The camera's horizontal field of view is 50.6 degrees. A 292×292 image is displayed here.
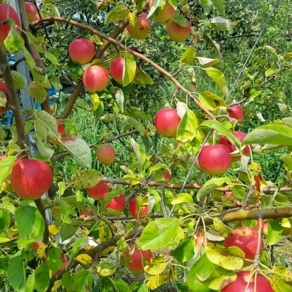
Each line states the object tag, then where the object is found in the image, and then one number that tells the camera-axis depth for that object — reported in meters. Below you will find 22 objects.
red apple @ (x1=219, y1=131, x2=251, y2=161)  0.69
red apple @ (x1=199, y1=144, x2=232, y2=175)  0.63
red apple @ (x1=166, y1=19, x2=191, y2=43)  0.80
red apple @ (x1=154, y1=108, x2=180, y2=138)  0.71
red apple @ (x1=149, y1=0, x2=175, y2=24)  0.68
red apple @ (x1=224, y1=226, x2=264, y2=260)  0.50
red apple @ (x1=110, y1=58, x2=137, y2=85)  0.80
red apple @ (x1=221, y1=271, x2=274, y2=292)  0.38
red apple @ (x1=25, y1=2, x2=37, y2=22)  0.85
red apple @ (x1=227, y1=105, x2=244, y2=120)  0.83
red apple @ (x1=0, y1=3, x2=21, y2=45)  0.57
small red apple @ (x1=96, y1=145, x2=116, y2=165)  1.03
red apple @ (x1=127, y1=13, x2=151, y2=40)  0.76
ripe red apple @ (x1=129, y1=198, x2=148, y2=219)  0.88
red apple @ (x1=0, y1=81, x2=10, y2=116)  0.67
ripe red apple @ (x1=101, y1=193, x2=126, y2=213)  0.89
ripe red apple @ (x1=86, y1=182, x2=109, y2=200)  0.96
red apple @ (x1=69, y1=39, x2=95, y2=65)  0.86
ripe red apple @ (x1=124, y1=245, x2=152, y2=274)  0.85
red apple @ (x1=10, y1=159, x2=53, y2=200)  0.56
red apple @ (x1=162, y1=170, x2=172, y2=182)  1.03
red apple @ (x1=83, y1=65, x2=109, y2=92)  0.80
